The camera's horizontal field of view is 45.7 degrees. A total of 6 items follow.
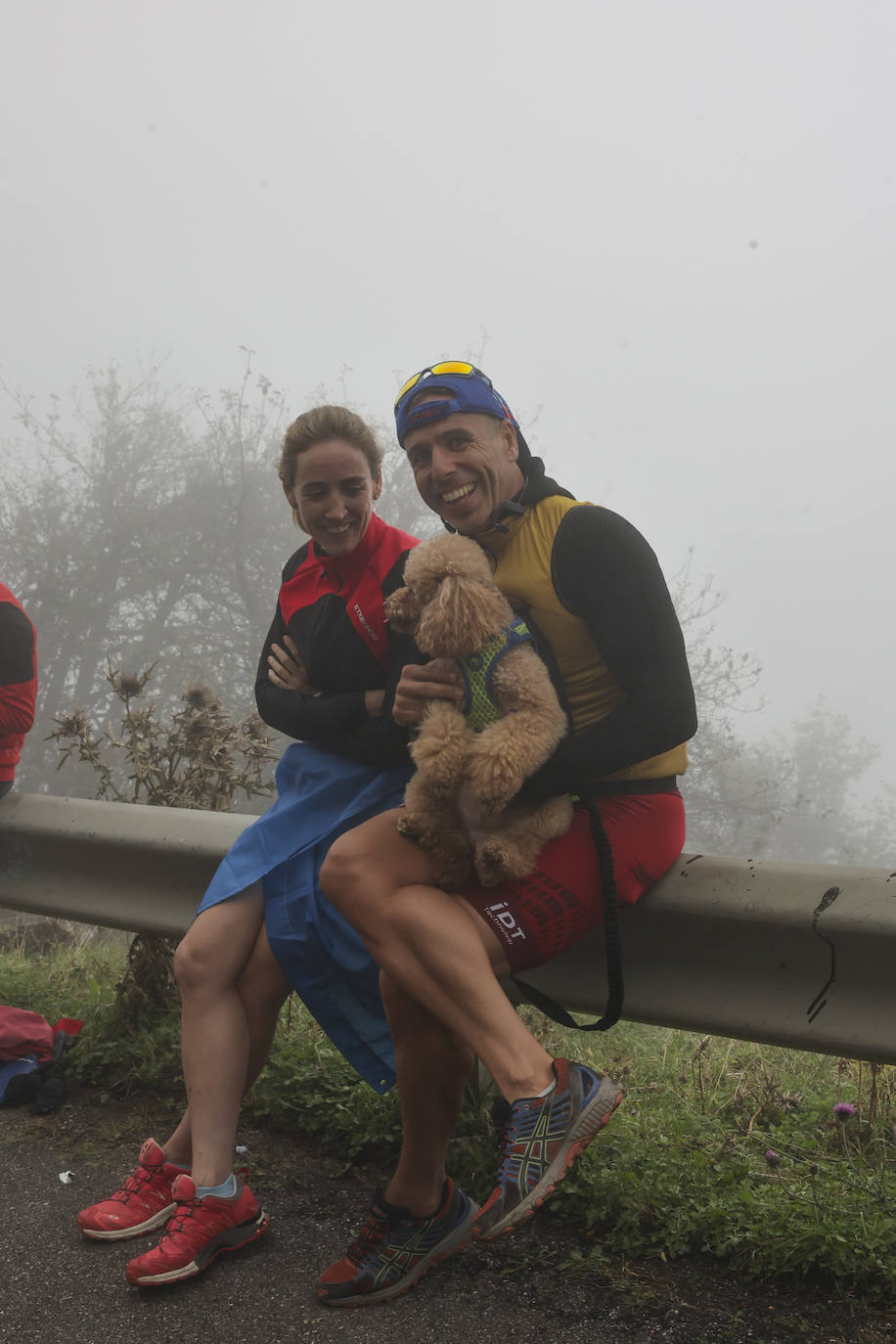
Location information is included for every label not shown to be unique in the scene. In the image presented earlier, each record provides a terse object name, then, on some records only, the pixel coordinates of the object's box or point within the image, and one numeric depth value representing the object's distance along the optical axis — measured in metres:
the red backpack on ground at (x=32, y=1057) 3.12
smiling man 2.06
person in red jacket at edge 4.12
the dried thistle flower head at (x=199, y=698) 3.79
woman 2.33
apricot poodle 2.15
